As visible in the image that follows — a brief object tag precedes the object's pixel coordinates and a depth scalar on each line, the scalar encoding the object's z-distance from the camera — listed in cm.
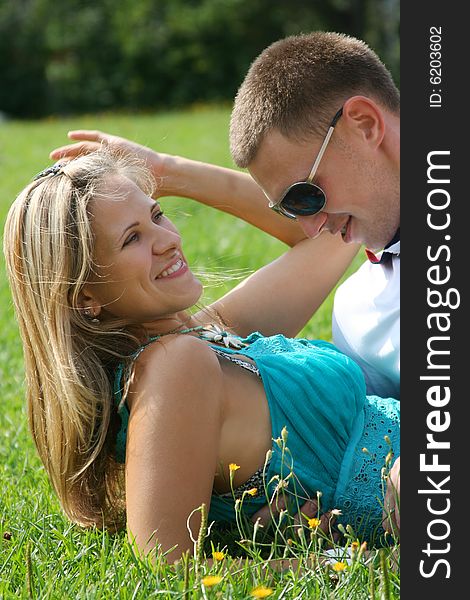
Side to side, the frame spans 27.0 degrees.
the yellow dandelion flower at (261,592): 204
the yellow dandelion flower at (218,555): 235
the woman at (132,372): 278
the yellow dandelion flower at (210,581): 204
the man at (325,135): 322
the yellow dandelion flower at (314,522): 242
